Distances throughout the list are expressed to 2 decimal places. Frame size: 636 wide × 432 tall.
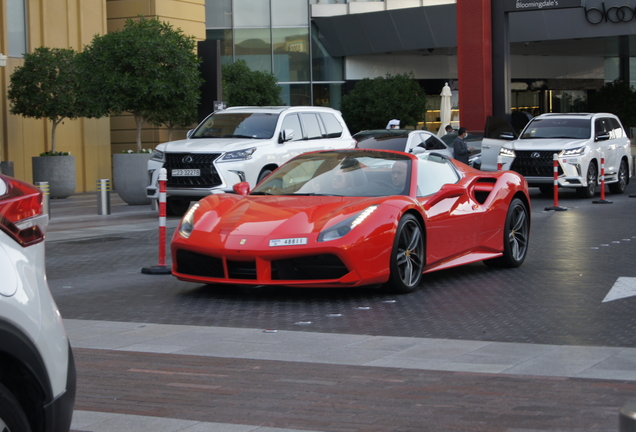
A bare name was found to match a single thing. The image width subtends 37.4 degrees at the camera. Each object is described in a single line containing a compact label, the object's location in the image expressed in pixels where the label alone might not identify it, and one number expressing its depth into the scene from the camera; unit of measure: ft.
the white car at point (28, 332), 9.64
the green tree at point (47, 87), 78.23
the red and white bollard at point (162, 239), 32.35
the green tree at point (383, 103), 145.48
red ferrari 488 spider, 25.62
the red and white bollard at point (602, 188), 64.23
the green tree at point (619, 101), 142.61
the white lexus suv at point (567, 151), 67.10
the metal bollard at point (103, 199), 61.62
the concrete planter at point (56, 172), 81.20
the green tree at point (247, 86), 111.39
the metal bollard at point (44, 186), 52.60
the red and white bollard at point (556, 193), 58.70
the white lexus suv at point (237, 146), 53.47
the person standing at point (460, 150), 71.31
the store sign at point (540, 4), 89.15
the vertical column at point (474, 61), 96.48
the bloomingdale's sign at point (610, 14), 127.44
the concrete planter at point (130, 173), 68.23
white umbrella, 125.90
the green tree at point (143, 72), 70.23
